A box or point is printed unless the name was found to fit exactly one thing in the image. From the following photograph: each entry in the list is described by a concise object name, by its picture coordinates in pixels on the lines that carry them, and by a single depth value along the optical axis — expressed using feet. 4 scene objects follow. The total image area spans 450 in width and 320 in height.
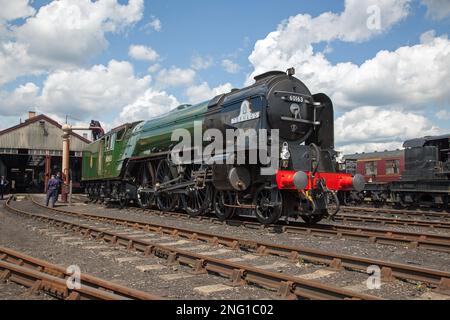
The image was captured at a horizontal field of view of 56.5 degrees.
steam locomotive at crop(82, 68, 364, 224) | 33.83
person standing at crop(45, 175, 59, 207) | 63.52
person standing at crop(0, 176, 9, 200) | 85.73
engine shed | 124.47
